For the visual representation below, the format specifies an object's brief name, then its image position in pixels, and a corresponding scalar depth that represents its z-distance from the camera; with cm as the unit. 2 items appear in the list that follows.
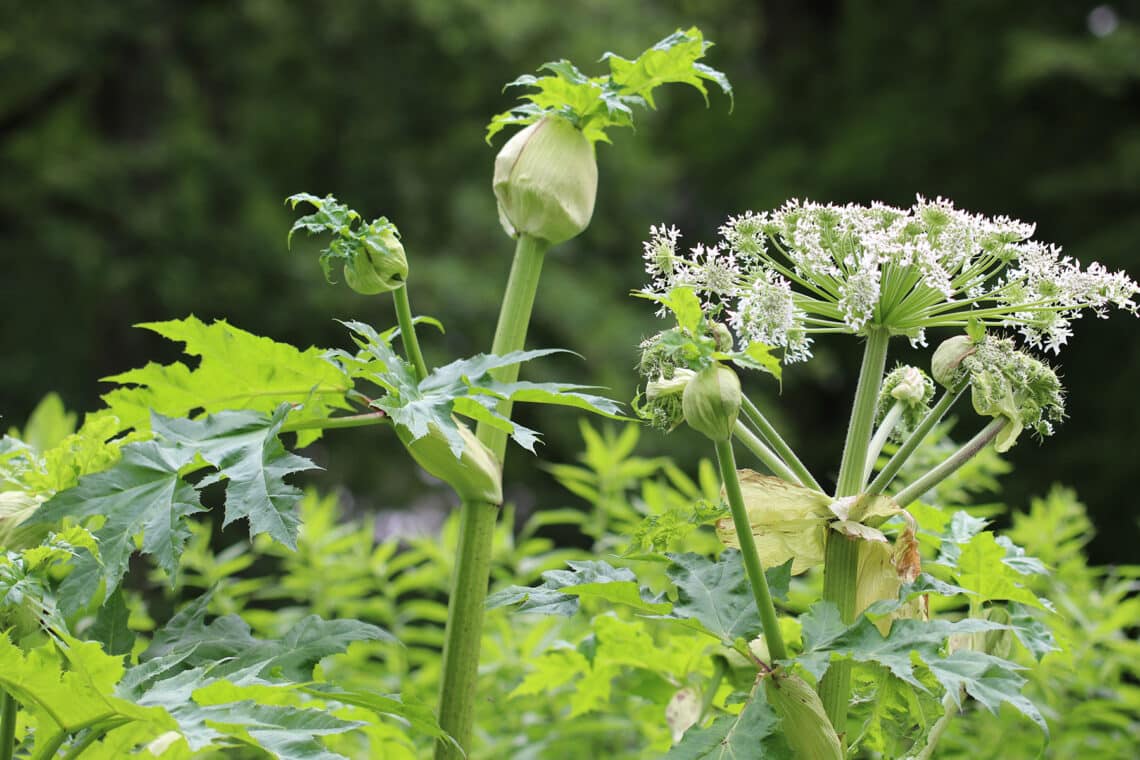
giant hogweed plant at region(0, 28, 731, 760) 347
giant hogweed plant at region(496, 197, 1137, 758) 353
